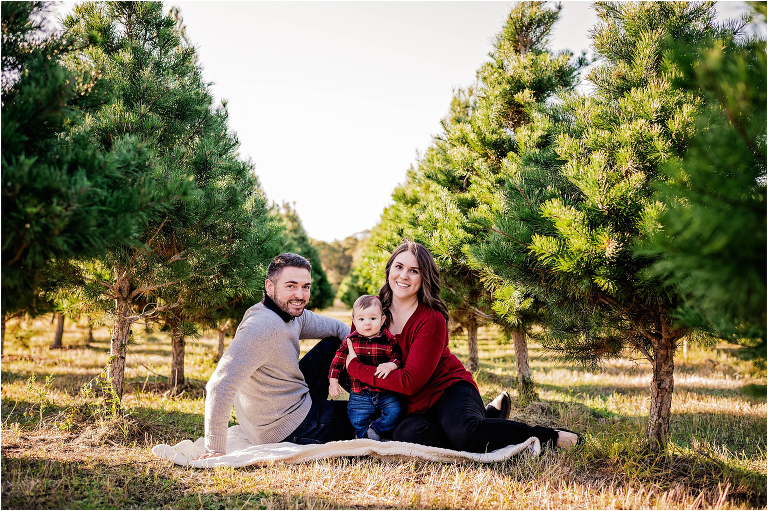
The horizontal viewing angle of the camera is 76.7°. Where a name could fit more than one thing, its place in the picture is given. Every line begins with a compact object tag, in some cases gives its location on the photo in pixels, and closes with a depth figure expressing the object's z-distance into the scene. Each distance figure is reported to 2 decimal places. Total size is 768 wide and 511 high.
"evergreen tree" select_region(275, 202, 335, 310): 19.68
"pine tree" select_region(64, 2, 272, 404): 4.73
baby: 4.05
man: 3.77
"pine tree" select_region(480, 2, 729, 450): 3.52
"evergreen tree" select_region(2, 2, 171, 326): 2.38
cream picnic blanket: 3.76
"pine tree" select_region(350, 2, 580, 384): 6.66
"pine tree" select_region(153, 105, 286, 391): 4.89
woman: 3.95
